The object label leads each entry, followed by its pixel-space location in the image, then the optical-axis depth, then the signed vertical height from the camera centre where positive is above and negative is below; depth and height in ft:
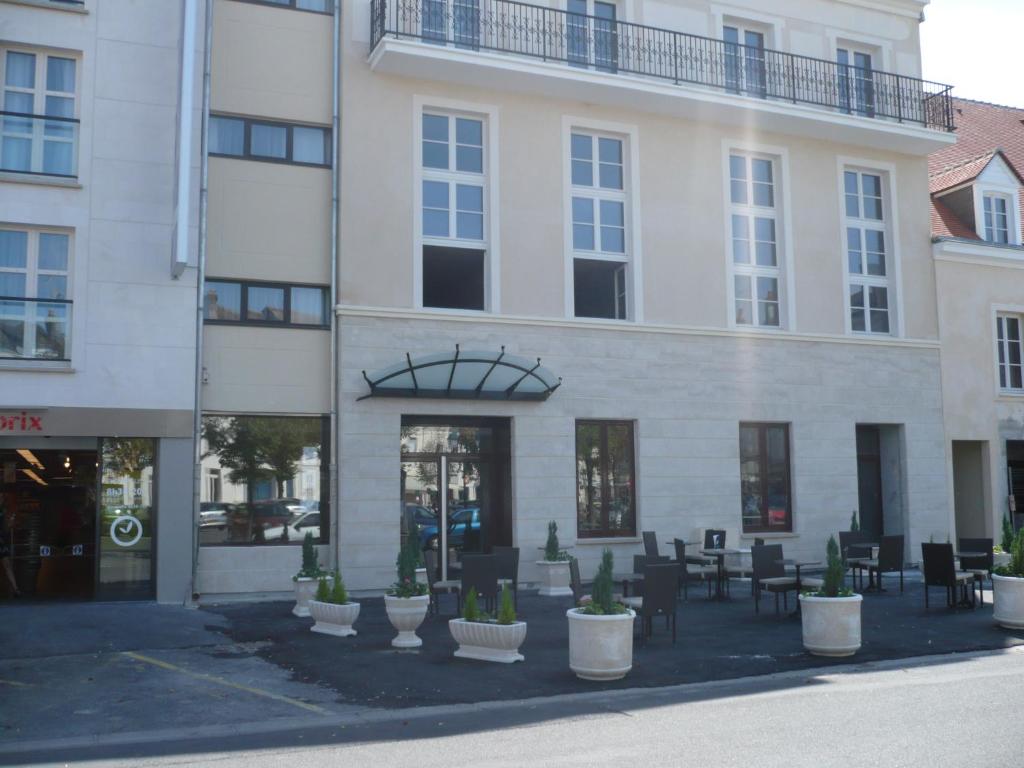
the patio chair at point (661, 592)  39.04 -3.79
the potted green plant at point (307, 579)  47.50 -3.85
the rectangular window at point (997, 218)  78.59 +21.22
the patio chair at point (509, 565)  47.80 -3.31
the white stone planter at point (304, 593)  47.47 -4.48
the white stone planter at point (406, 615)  39.47 -4.64
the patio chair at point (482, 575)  43.93 -3.46
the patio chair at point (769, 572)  47.39 -3.79
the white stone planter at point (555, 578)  56.44 -4.62
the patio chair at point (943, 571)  48.14 -3.79
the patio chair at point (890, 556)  53.78 -3.39
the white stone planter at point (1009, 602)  42.60 -4.66
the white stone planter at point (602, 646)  33.24 -4.99
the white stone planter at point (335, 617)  41.96 -5.00
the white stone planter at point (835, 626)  37.35 -4.94
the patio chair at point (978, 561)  53.11 -3.69
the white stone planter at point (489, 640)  35.86 -5.15
